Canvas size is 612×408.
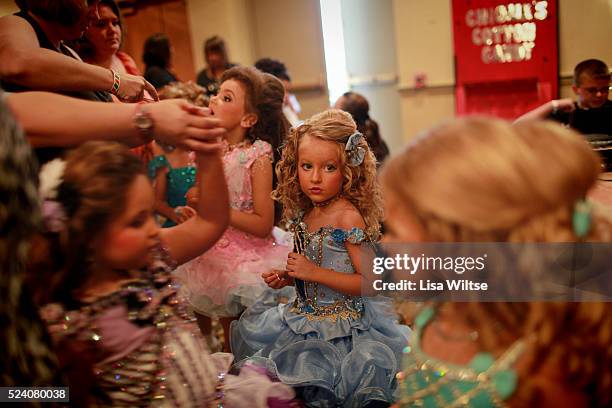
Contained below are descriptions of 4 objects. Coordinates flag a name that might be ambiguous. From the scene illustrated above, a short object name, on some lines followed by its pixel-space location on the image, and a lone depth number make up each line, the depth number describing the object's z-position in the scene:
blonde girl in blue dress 1.09
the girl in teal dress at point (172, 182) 1.08
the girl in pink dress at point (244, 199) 1.31
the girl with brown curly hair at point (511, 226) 0.58
